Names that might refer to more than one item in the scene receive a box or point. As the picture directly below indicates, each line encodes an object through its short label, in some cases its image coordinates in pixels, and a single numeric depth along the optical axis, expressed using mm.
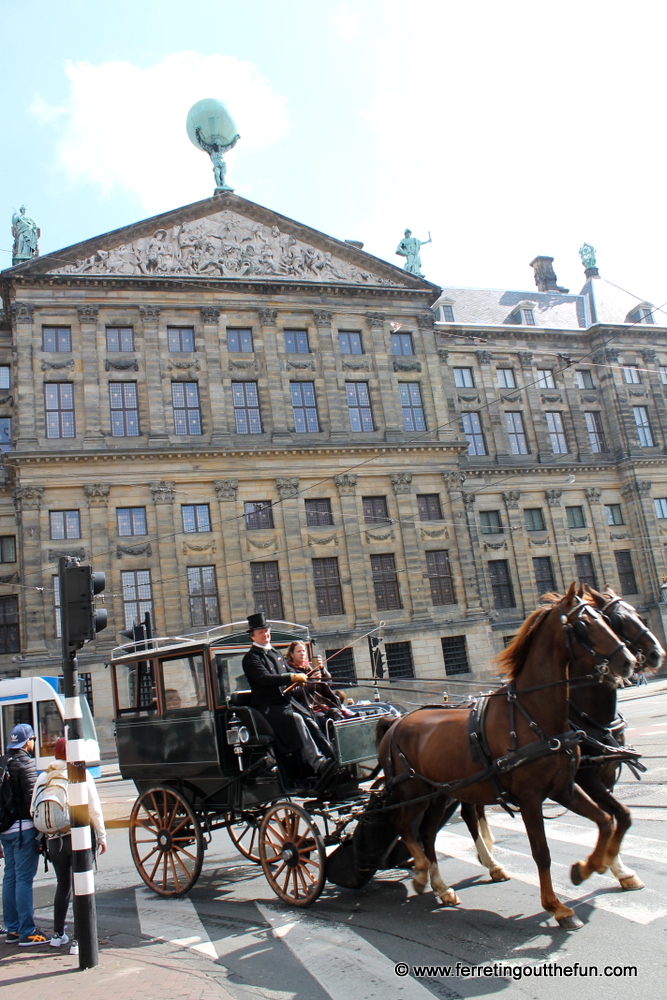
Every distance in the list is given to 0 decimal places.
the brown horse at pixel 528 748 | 6238
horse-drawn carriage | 7481
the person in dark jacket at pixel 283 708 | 7570
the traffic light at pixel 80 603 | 6766
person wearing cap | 7375
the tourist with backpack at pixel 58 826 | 7207
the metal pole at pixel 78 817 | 6238
